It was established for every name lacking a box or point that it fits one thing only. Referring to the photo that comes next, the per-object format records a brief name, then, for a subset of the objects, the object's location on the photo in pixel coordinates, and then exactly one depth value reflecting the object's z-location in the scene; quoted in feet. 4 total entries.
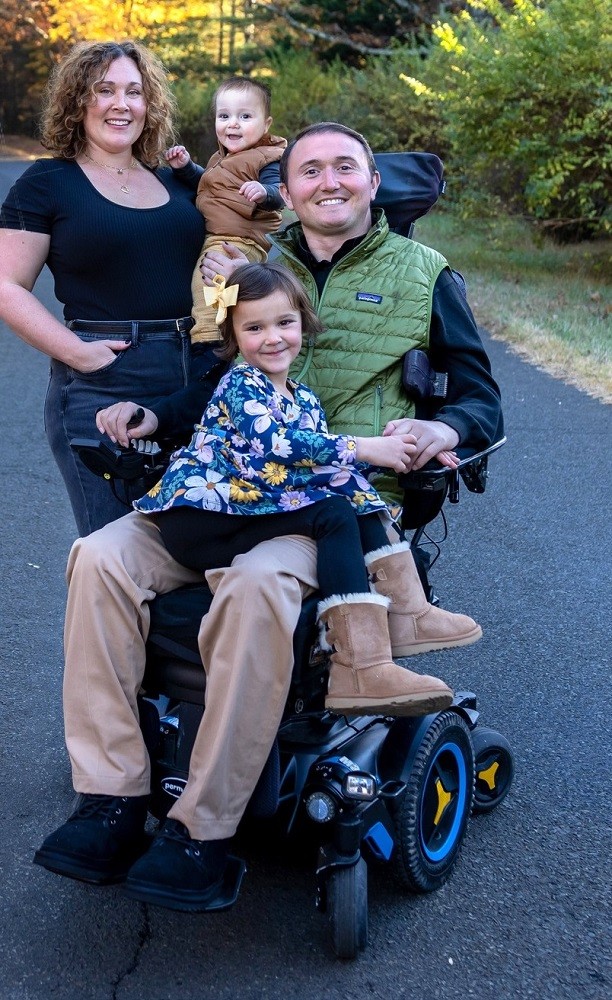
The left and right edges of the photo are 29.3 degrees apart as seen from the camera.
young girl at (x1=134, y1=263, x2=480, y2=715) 9.37
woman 12.15
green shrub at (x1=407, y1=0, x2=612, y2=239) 38.40
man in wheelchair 9.00
